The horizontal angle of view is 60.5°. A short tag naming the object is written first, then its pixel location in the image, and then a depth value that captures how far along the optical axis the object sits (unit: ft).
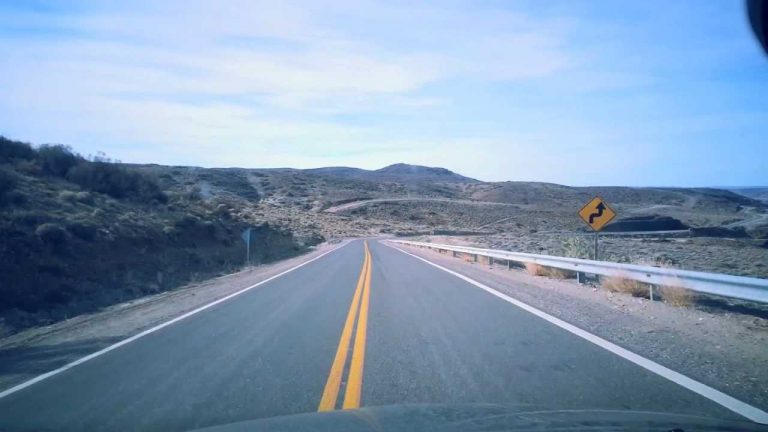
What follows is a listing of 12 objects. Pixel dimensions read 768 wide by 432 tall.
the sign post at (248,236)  111.24
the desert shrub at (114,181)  117.70
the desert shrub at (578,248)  79.53
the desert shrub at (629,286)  50.06
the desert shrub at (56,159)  117.70
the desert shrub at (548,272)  68.90
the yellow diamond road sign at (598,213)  69.00
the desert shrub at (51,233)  75.15
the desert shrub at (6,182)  84.02
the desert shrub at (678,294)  43.21
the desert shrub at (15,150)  113.50
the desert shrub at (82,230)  82.23
